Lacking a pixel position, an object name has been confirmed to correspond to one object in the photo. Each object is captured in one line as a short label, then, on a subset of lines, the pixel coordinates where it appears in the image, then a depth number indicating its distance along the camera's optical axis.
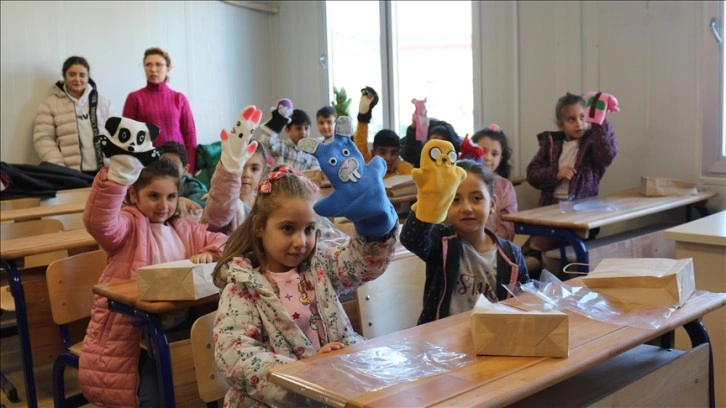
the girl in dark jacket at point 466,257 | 2.05
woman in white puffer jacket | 5.31
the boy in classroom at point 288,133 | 4.59
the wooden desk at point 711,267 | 2.46
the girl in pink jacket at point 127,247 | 2.29
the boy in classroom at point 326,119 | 5.25
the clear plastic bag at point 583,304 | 1.51
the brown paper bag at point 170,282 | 2.01
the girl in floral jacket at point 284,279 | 1.56
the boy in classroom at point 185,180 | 3.68
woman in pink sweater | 5.34
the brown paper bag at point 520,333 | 1.29
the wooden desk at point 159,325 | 2.03
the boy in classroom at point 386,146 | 4.26
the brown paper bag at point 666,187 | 3.93
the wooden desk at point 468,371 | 1.13
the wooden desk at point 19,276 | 2.69
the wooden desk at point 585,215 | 3.14
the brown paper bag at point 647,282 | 1.59
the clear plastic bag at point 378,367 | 1.20
